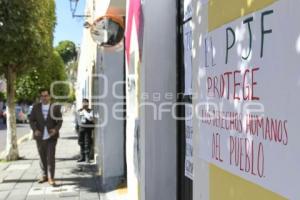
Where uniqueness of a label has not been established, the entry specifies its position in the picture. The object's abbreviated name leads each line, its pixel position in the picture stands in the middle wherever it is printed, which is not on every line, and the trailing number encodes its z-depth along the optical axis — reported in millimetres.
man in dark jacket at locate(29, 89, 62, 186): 10859
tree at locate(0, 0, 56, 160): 13594
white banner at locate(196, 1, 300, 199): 2559
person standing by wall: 14789
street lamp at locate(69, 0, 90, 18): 16394
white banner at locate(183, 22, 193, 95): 5802
